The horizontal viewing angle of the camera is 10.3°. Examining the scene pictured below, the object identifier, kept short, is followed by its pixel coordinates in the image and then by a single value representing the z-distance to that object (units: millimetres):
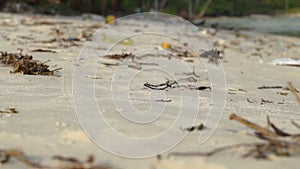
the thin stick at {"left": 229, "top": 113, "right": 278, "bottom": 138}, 3390
